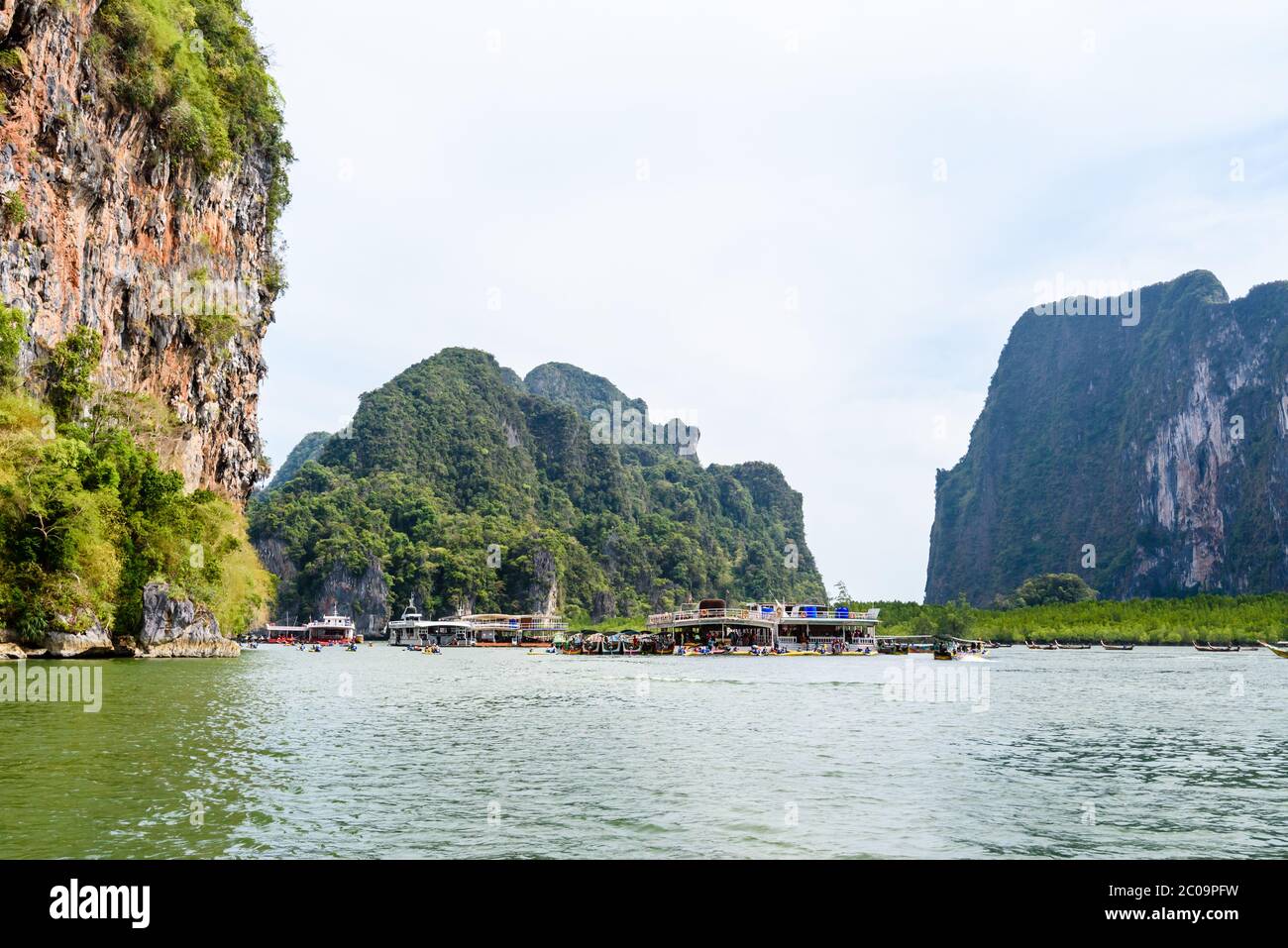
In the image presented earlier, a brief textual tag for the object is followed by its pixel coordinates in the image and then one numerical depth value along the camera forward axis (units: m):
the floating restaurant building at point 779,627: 91.81
